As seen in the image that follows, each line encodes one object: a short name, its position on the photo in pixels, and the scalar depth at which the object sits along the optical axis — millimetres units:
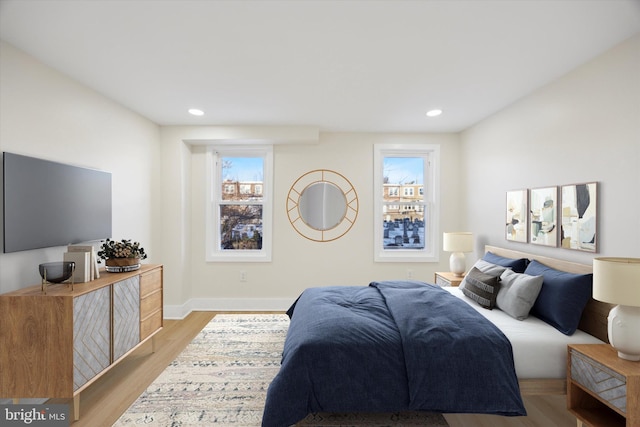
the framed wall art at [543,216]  2715
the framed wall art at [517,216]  3105
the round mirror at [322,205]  4512
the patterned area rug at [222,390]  2129
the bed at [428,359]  1872
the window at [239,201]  4562
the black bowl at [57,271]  2152
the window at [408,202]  4613
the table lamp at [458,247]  3709
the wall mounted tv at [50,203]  2141
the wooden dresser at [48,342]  2018
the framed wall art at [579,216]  2326
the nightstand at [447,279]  3603
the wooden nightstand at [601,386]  1570
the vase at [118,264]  2781
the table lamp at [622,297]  1654
